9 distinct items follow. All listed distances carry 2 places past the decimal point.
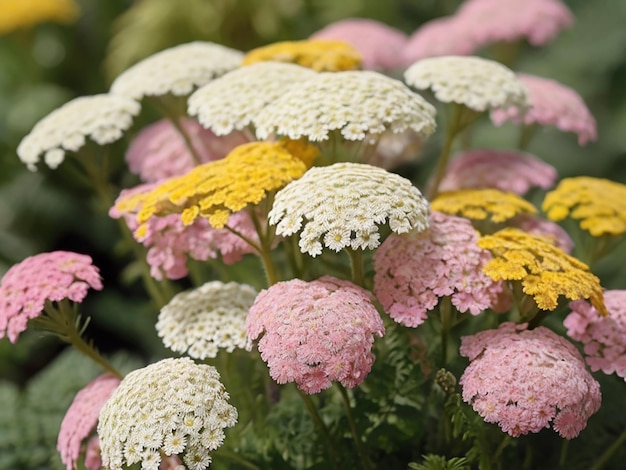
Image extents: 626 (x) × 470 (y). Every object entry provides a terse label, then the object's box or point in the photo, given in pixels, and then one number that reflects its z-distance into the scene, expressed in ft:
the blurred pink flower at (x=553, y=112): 2.43
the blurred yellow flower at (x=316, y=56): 2.35
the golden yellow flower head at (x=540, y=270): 1.95
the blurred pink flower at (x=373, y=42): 2.70
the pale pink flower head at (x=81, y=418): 2.06
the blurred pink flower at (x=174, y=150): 2.45
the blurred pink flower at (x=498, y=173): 2.41
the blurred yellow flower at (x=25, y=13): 4.03
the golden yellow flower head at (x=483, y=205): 2.20
